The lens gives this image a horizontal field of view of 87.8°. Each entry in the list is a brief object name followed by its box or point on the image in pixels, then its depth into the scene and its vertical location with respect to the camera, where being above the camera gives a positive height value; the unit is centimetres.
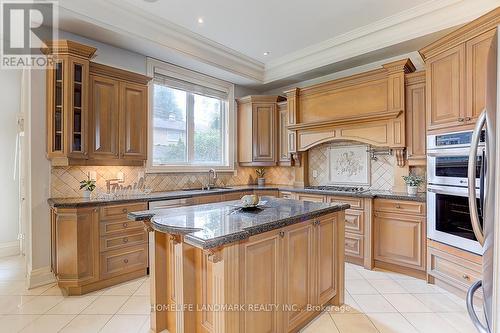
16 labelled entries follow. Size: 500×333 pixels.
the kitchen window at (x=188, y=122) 403 +77
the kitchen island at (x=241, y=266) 153 -71
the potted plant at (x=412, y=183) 333 -22
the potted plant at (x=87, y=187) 305 -25
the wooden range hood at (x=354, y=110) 343 +83
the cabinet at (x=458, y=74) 243 +93
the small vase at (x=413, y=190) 333 -31
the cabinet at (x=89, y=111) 284 +65
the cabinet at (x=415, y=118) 328 +61
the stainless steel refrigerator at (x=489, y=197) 90 -12
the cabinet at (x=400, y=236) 308 -87
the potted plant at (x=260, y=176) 523 -21
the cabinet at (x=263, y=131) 491 +66
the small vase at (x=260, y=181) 521 -32
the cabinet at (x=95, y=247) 268 -88
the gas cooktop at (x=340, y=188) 390 -36
